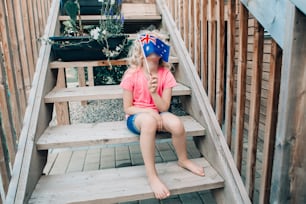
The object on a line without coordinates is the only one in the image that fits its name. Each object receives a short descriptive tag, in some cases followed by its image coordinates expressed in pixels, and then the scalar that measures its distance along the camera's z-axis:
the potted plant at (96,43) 1.88
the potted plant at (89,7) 2.65
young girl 1.35
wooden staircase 1.26
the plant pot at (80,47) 1.89
